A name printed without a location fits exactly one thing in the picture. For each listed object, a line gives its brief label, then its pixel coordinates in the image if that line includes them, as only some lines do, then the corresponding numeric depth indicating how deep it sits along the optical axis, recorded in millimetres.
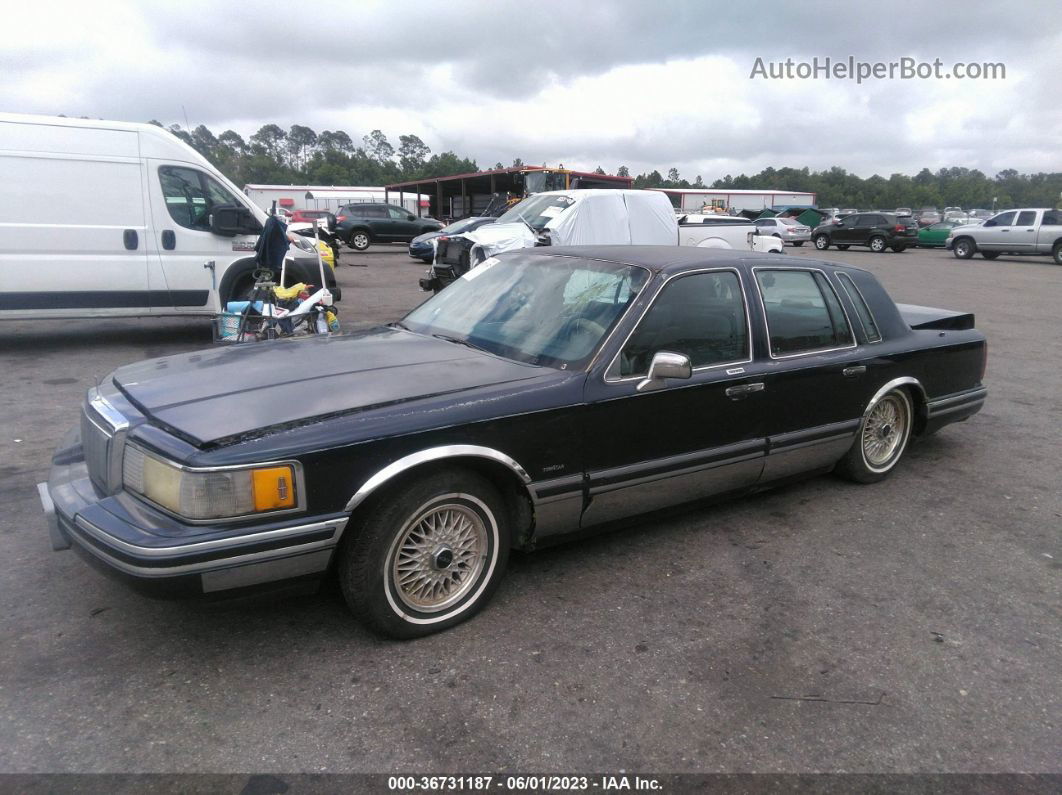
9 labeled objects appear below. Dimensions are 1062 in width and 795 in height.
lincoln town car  2545
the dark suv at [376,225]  26266
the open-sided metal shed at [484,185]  24953
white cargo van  7465
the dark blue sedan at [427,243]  20375
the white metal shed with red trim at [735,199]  53938
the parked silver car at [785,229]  32756
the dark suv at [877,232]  29703
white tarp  12492
